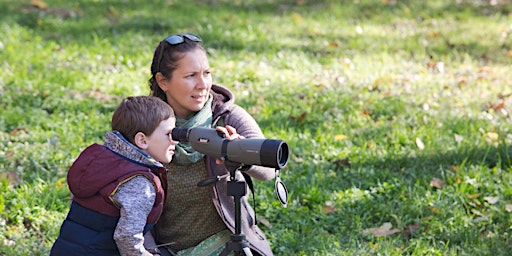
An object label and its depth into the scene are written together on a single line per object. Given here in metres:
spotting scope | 5.52
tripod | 5.90
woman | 6.96
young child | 5.82
